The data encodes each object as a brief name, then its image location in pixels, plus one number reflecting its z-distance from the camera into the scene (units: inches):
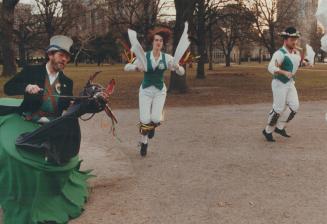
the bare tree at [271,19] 1701.5
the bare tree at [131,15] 901.6
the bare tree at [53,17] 1629.4
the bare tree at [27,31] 1891.0
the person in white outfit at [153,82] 299.4
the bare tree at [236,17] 1060.5
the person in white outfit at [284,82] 336.5
